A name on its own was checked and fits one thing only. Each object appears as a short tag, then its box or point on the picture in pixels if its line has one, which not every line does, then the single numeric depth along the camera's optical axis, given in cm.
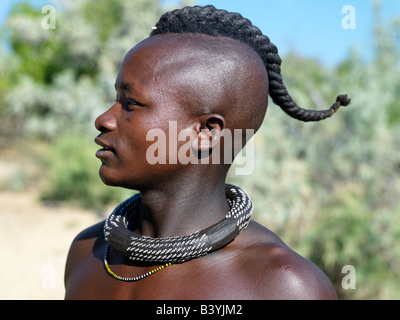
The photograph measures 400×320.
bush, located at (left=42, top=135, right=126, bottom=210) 920
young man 103
